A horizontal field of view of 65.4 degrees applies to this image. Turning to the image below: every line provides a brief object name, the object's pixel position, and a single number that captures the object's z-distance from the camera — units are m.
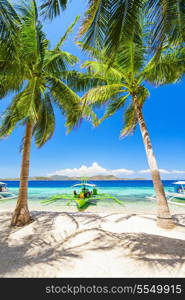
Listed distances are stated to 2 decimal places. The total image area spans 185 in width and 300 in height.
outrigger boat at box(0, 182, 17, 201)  16.94
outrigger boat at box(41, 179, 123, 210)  10.23
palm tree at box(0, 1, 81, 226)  4.39
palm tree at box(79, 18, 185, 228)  4.73
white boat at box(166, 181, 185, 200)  12.30
